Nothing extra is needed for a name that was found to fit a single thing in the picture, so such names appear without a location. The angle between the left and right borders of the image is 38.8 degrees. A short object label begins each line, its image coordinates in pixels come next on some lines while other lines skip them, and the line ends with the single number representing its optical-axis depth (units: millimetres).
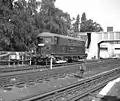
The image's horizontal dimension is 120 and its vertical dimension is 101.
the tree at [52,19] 33562
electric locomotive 19953
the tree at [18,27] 23531
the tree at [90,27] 104750
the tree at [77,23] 117562
